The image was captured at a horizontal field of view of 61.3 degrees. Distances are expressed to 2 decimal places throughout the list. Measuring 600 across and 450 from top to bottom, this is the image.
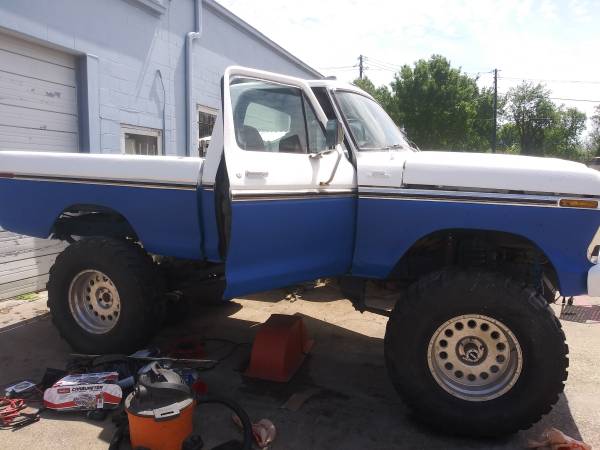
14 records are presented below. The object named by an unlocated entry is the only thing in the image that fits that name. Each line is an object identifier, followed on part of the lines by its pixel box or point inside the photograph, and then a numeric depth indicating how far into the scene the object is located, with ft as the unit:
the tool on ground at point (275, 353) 12.73
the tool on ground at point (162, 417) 9.27
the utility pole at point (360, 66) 125.29
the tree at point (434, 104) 85.81
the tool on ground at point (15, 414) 10.51
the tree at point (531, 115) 167.94
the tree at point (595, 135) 192.13
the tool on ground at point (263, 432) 9.93
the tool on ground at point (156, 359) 12.75
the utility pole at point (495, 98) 126.14
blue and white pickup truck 10.05
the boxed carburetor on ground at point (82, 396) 10.99
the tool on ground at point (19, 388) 11.55
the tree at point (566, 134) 174.70
